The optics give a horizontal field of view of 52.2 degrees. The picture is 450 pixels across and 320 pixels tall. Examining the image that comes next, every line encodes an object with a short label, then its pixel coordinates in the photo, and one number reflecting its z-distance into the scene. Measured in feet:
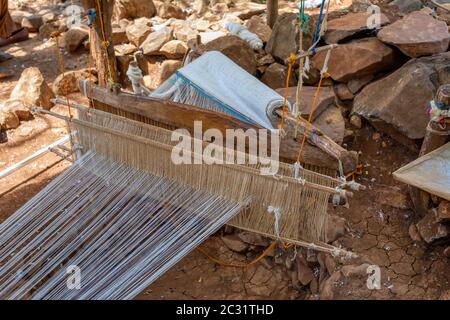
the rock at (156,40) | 17.03
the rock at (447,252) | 8.49
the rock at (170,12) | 20.99
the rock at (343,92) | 12.07
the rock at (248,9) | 19.53
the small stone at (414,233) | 9.14
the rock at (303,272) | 8.93
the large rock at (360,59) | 11.66
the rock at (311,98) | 11.19
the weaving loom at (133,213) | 7.41
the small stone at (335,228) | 9.20
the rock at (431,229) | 8.63
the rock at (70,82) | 16.34
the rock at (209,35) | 16.30
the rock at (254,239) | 9.61
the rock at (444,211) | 8.50
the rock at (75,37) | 19.21
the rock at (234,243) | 9.75
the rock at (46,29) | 21.84
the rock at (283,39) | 13.08
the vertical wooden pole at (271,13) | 16.07
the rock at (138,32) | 18.43
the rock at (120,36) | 19.16
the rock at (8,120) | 14.46
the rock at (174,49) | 16.48
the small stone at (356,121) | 11.51
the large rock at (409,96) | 10.59
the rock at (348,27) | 12.48
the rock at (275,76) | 13.02
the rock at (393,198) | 9.93
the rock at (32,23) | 23.04
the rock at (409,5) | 15.04
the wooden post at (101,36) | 13.65
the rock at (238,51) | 13.30
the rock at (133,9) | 21.42
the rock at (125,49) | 18.00
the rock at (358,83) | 12.03
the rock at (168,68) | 16.06
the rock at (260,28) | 14.57
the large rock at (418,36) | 11.28
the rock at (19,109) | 14.89
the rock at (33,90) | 15.35
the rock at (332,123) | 10.77
